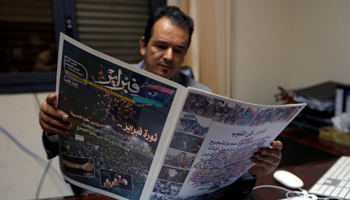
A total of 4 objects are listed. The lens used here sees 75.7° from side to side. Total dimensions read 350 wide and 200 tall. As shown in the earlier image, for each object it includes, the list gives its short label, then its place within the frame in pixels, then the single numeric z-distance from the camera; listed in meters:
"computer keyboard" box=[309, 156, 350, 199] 0.62
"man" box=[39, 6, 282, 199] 0.75
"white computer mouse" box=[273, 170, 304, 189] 0.67
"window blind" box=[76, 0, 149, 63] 1.63
